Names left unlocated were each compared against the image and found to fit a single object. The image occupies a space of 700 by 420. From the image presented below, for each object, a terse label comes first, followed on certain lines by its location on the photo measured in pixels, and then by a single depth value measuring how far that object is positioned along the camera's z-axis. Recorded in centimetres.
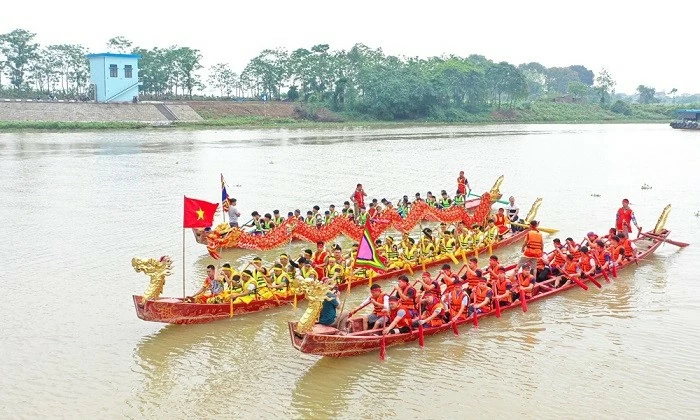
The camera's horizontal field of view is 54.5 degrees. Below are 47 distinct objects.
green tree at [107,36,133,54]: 7638
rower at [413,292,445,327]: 1115
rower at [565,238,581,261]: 1432
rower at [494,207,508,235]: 1791
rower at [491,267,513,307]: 1245
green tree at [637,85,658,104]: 12231
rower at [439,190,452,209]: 2059
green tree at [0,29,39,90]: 6975
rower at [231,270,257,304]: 1202
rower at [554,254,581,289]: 1382
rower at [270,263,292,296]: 1255
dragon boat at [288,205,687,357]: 975
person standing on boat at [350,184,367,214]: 1972
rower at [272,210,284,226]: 1773
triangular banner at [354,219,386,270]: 1056
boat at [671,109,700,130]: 7044
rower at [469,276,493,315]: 1205
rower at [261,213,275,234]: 1752
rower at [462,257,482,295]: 1229
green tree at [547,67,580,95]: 15100
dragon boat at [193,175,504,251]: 1664
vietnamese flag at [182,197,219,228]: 1248
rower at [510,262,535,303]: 1268
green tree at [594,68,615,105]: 11392
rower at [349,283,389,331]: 1058
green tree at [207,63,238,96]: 8562
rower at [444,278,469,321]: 1152
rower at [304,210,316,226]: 1789
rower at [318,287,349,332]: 1029
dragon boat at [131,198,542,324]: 1103
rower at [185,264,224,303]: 1167
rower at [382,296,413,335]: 1070
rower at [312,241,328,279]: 1312
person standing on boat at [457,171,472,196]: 2191
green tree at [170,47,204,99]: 7325
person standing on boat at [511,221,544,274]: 1352
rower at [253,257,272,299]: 1238
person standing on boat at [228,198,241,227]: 1780
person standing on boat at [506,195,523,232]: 1895
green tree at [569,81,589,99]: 10288
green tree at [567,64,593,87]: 17648
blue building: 6366
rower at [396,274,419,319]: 1088
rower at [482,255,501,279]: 1256
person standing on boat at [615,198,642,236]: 1703
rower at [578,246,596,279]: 1415
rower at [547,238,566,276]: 1399
